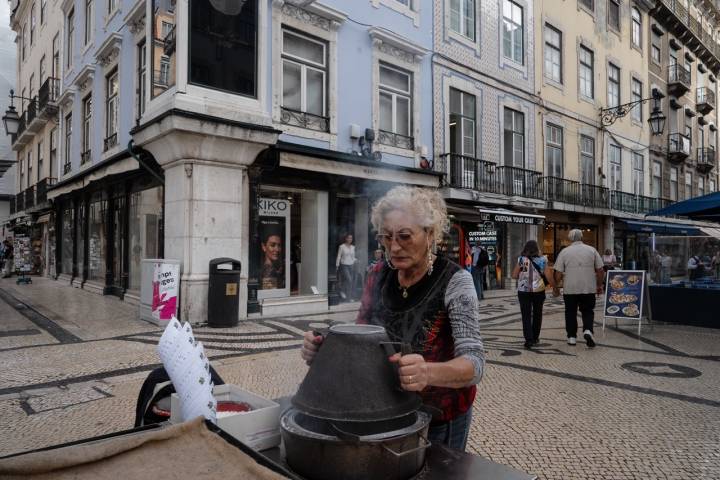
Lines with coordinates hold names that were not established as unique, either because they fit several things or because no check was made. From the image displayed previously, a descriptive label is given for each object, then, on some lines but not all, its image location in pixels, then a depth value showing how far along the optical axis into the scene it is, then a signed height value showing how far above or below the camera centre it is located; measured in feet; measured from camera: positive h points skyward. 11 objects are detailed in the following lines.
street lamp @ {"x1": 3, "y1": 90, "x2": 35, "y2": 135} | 55.98 +14.41
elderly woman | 5.44 -0.63
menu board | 28.96 -2.73
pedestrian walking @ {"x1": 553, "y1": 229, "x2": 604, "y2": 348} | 24.21 -1.73
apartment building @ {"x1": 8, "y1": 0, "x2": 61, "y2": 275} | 63.41 +17.02
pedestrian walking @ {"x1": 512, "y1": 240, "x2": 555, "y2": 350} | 23.61 -1.86
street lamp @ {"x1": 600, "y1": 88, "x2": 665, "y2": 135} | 56.33 +17.59
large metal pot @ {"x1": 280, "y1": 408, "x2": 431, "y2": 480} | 3.85 -1.61
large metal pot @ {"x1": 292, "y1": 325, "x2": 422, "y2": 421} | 4.07 -1.15
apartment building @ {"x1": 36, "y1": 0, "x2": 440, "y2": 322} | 29.50 +8.19
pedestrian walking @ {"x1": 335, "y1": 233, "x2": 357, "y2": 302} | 37.50 -1.31
